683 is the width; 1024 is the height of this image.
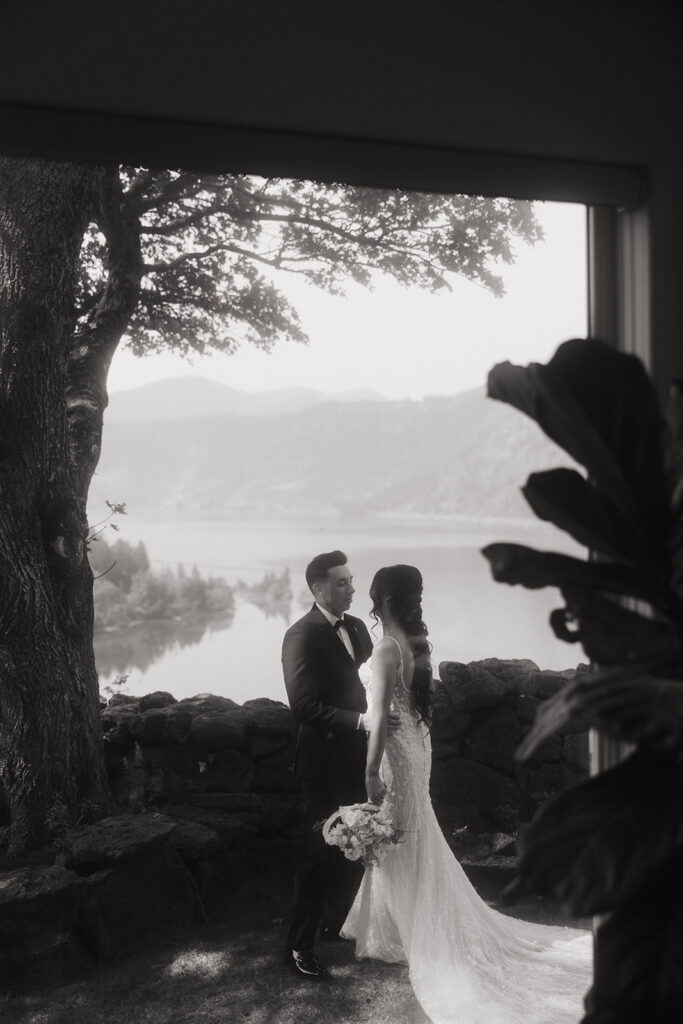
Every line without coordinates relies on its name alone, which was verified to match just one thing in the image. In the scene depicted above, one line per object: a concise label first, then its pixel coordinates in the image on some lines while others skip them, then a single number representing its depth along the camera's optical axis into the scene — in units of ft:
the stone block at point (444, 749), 13.84
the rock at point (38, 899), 10.32
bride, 9.07
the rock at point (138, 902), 10.86
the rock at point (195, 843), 11.84
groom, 10.02
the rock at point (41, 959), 10.36
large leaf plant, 3.20
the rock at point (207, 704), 13.80
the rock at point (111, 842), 11.00
